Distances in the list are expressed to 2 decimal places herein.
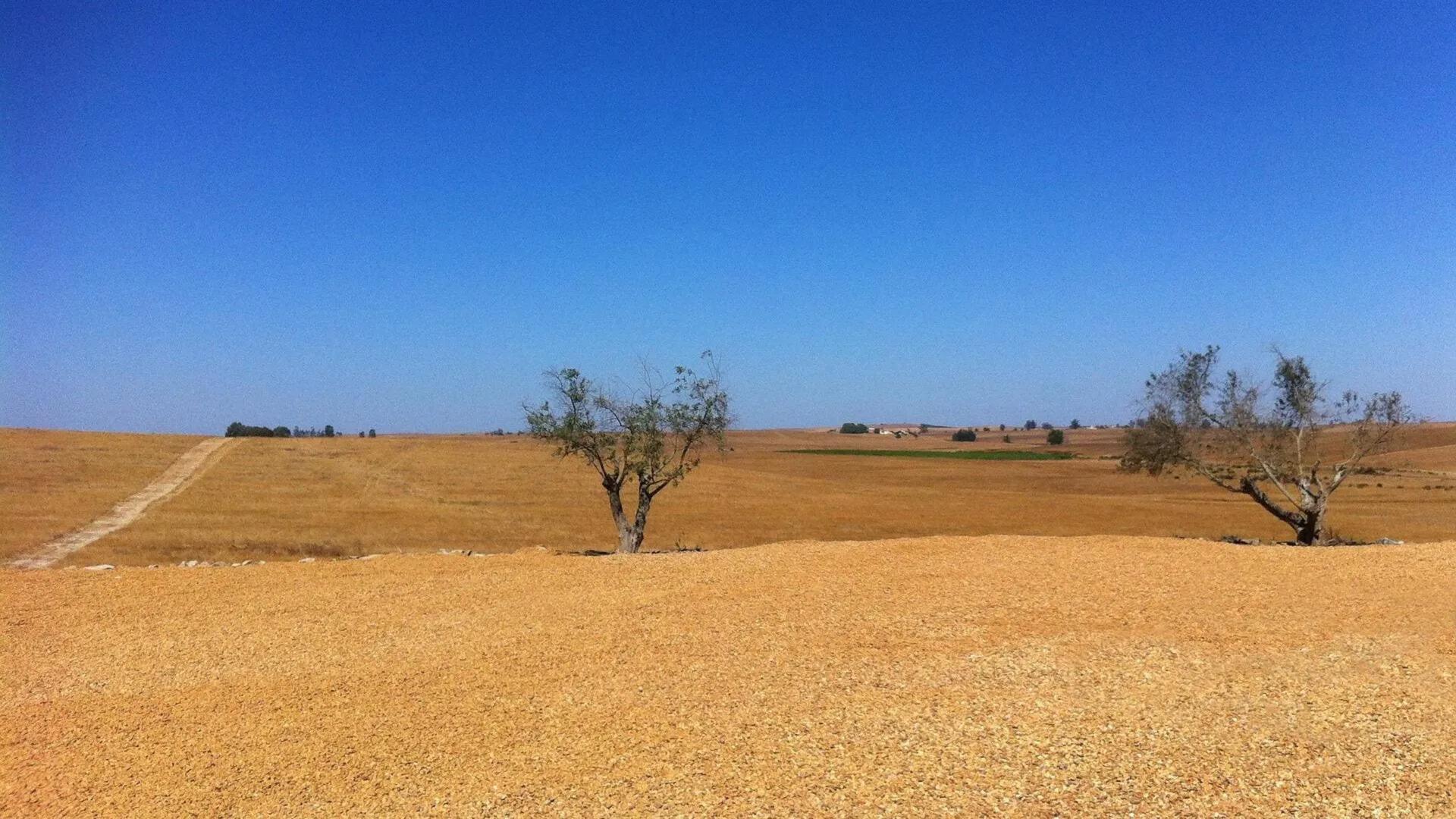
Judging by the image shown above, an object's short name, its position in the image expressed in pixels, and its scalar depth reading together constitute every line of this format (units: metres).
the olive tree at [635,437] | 21.88
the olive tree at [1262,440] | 23.39
